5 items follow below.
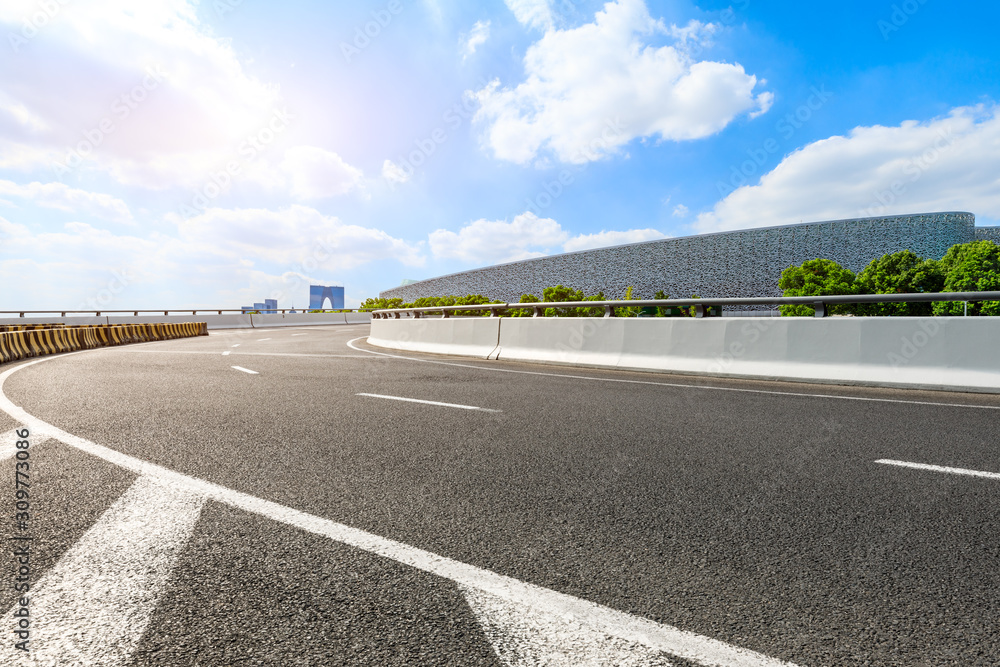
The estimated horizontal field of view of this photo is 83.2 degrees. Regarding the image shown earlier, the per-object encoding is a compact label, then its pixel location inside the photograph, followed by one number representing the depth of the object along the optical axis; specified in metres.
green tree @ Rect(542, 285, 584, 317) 71.68
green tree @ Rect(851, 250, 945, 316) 70.50
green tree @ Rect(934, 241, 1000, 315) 70.12
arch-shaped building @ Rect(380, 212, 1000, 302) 75.75
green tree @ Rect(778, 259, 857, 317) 72.31
